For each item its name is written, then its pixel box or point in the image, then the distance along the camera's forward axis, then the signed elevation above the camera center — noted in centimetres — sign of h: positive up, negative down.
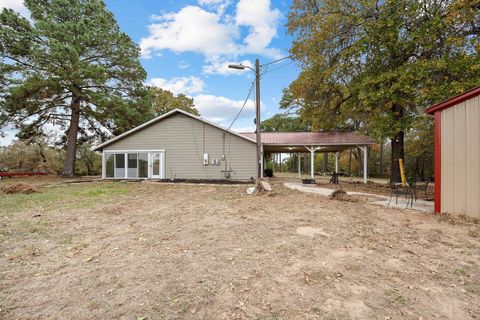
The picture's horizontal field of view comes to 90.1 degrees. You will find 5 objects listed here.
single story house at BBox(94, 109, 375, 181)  1520 +86
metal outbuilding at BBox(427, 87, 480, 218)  558 +13
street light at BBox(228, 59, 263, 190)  1015 +317
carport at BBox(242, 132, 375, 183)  1480 +128
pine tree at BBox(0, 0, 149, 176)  1520 +614
